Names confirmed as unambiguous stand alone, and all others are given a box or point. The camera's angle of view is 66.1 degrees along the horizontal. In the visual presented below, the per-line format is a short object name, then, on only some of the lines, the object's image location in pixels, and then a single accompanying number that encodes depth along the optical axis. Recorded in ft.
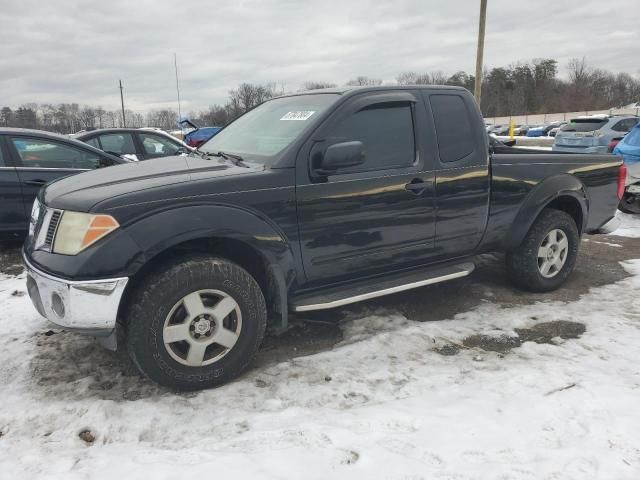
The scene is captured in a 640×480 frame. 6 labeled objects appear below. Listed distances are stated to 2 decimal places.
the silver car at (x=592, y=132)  46.09
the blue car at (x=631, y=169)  26.25
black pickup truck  8.94
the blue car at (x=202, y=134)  69.89
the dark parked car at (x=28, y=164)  18.39
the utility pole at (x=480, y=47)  47.65
